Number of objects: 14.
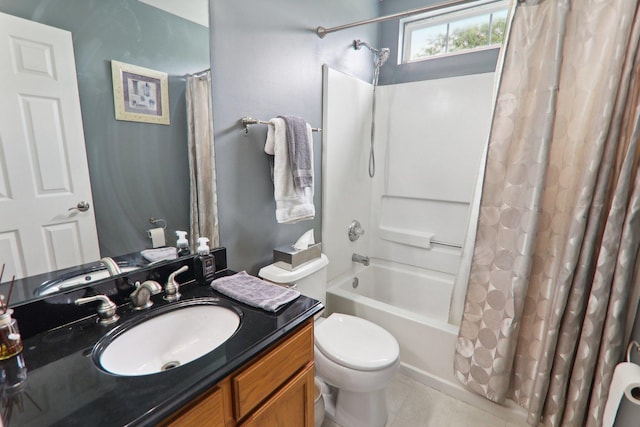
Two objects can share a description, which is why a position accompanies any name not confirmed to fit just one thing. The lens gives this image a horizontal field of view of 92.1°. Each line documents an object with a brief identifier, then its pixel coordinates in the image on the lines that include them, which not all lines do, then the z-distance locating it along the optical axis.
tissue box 1.69
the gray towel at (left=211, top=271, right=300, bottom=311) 1.05
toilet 1.41
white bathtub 1.75
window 2.22
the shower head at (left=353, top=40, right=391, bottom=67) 2.21
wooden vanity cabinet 0.74
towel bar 1.50
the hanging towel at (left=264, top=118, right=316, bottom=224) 1.57
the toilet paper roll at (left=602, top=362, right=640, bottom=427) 1.02
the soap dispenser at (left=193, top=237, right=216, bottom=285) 1.25
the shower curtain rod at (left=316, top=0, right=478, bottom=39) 1.58
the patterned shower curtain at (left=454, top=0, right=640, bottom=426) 1.17
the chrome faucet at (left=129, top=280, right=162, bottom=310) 1.03
